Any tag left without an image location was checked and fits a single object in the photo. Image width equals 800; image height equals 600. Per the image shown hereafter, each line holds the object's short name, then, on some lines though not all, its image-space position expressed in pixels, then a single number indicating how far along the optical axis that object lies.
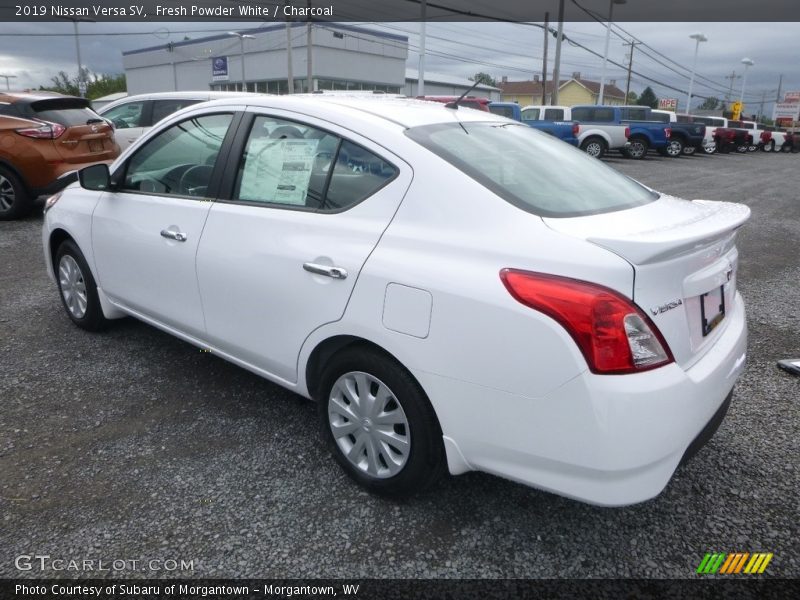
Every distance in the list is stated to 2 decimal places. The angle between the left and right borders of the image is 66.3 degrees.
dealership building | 42.62
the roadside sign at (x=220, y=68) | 37.81
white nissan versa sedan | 1.93
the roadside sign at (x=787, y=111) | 60.47
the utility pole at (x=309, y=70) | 32.29
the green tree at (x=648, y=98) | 107.14
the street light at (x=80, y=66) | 27.29
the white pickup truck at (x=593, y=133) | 21.94
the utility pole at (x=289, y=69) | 31.77
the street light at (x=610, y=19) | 33.08
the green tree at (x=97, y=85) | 70.50
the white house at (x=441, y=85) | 54.94
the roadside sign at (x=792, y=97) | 63.68
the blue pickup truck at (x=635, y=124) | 22.34
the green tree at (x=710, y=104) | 126.66
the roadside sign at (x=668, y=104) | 75.65
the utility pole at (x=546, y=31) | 32.41
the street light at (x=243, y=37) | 41.54
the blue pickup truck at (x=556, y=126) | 20.12
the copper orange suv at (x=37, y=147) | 7.93
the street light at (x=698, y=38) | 45.12
